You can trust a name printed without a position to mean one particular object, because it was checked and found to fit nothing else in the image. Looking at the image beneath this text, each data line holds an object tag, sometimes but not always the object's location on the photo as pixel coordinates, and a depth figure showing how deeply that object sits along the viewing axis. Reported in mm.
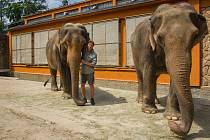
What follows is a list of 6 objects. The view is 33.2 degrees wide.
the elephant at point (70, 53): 9477
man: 9812
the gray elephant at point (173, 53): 5711
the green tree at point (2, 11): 42419
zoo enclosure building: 11156
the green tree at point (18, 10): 42781
